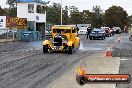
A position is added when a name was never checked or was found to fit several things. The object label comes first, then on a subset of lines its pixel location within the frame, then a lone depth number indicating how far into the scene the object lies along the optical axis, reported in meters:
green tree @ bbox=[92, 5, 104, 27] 128.88
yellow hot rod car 26.19
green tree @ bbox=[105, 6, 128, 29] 136.38
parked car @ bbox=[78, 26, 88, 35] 80.31
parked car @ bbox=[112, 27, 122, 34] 92.50
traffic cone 23.70
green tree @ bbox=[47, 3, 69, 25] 106.88
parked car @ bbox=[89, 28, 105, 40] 54.69
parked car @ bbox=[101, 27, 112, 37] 69.12
